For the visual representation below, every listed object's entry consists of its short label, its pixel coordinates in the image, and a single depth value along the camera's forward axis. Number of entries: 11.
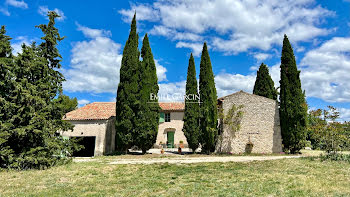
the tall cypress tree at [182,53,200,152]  19.75
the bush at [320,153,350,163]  12.68
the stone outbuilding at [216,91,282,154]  20.05
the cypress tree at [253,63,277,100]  29.25
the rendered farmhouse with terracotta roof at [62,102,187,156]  19.95
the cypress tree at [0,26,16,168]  10.12
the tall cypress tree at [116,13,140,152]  18.97
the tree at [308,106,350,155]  13.24
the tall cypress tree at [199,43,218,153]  19.48
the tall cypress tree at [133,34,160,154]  19.06
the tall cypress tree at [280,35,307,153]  19.47
